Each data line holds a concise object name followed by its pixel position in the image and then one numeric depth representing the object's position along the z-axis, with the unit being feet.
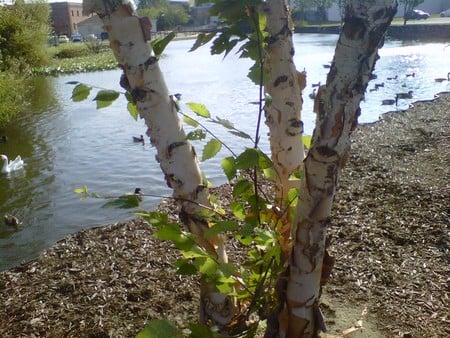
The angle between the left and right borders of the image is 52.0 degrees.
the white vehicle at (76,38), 173.83
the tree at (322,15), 175.32
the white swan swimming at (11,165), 29.99
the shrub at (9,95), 43.42
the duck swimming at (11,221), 21.65
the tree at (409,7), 141.32
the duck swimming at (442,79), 56.24
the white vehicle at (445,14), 182.27
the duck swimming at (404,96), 47.71
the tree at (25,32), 75.93
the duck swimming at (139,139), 36.13
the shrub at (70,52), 122.72
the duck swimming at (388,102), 46.37
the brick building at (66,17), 204.64
